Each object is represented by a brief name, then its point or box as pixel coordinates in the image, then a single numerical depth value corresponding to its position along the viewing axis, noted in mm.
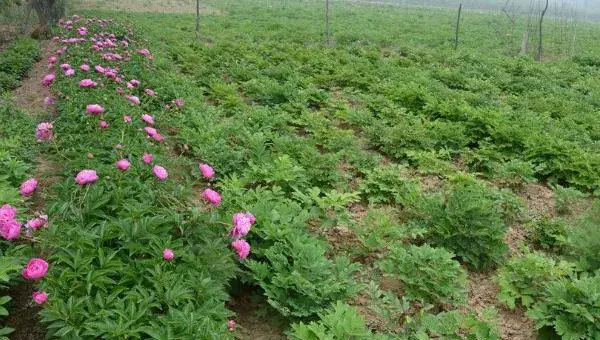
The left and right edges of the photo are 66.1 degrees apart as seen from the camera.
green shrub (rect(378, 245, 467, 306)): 3379
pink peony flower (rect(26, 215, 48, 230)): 2395
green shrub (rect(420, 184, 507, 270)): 3959
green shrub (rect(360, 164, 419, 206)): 4766
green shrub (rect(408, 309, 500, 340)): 2869
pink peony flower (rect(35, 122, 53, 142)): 3227
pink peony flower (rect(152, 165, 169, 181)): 2885
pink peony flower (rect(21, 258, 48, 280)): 2055
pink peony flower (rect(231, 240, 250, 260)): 2695
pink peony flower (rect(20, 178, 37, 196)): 2641
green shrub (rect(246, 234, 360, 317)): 2961
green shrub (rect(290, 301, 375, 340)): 2631
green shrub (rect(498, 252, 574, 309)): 3498
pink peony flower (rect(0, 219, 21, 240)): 2262
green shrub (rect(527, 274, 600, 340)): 2969
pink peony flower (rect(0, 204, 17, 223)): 2277
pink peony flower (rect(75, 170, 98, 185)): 2614
